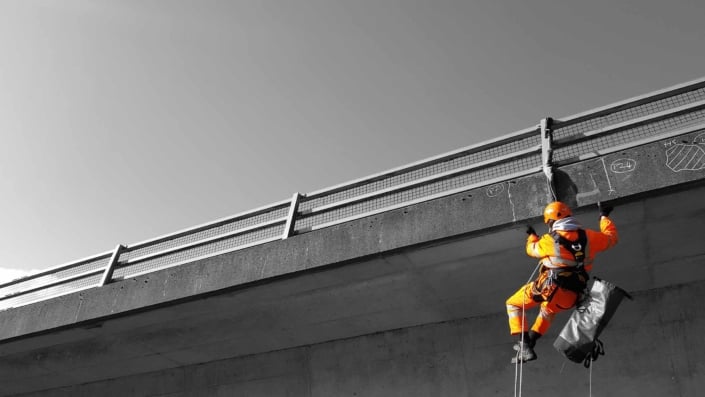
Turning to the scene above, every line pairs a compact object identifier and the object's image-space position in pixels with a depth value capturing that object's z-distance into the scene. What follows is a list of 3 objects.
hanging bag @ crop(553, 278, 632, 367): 5.59
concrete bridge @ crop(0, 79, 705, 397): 6.44
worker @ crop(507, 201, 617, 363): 5.76
